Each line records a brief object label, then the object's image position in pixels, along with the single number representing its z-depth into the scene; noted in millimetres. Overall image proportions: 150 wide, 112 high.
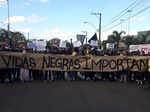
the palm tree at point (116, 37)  40316
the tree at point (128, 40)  38841
